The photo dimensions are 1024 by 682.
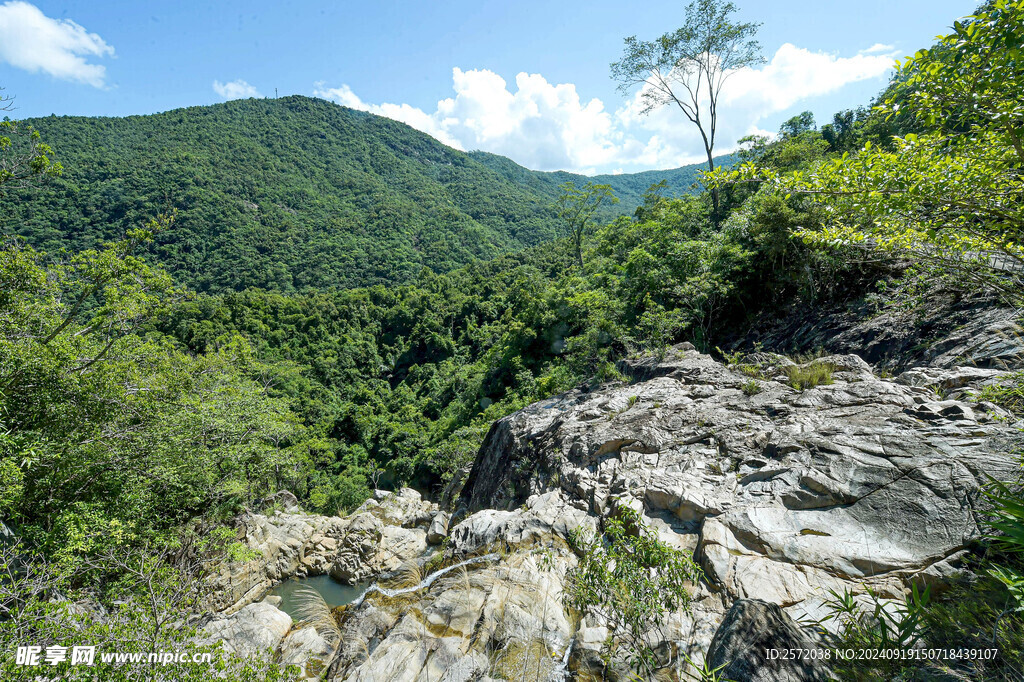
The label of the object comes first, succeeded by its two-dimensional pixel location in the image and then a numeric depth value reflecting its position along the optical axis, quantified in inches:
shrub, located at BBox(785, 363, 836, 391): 358.6
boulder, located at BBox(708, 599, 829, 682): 142.2
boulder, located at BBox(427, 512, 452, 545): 611.5
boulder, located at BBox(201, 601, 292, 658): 304.2
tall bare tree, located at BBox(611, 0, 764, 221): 835.4
